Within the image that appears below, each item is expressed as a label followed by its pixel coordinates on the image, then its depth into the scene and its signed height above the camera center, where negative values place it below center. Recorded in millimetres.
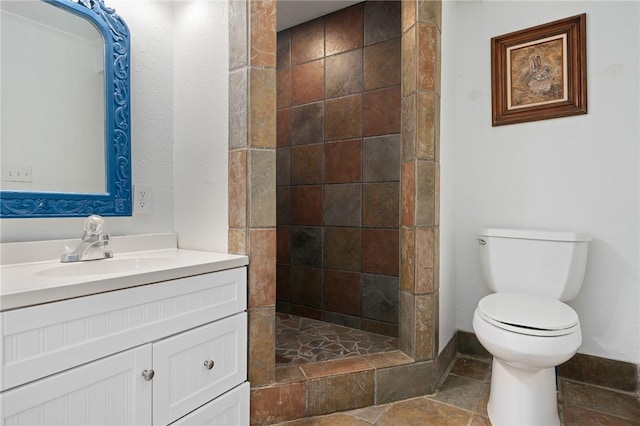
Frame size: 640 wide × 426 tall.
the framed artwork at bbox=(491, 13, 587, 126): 1869 +768
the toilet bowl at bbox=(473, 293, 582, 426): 1311 -591
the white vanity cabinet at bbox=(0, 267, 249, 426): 838 -416
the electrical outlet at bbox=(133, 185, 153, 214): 1636 +59
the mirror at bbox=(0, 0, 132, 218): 1267 +409
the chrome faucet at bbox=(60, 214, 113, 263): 1311 -117
